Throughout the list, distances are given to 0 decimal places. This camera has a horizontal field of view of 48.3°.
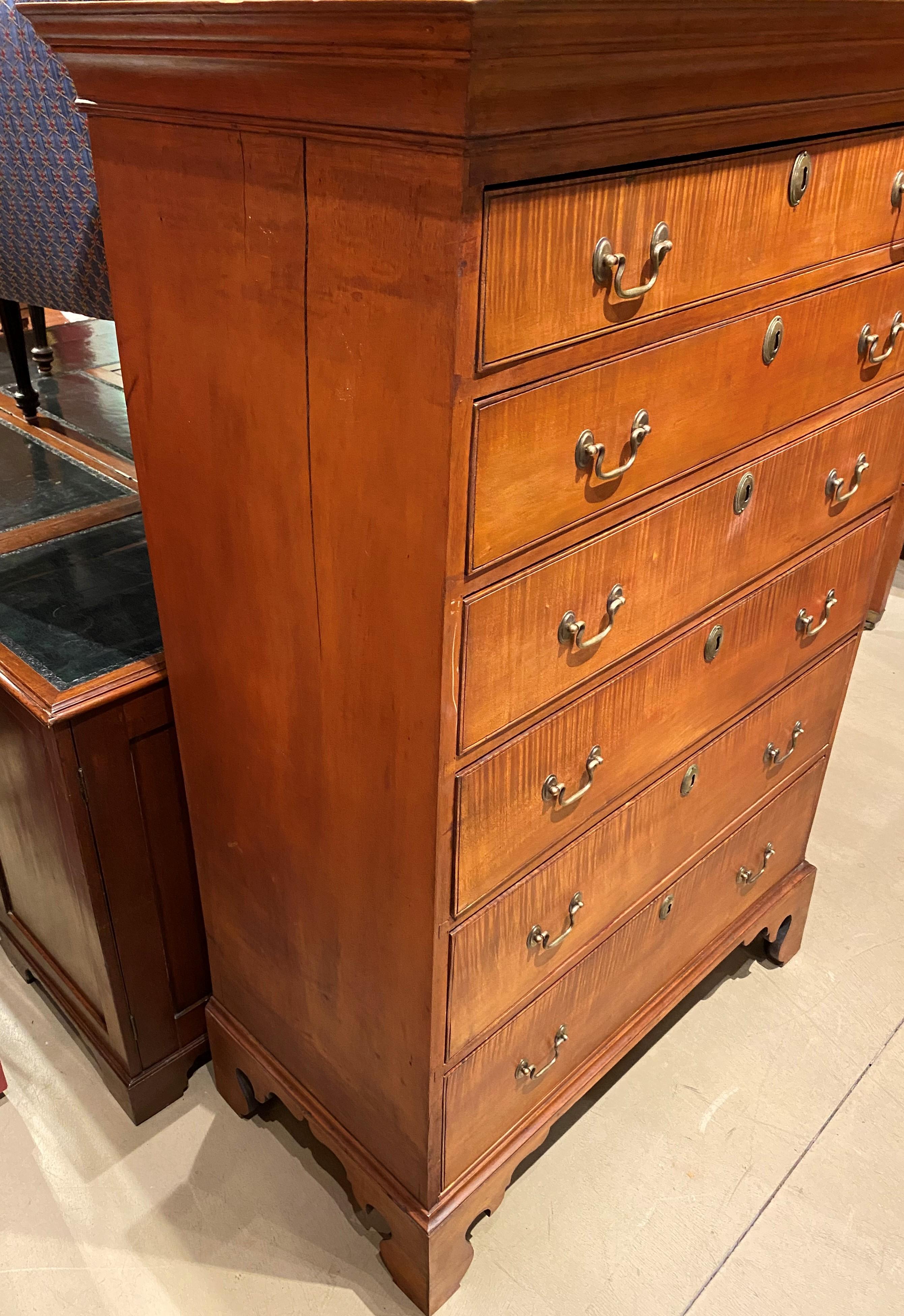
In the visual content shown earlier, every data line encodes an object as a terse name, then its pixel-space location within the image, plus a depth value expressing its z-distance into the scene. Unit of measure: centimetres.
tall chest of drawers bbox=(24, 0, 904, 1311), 76
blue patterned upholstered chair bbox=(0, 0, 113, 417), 131
